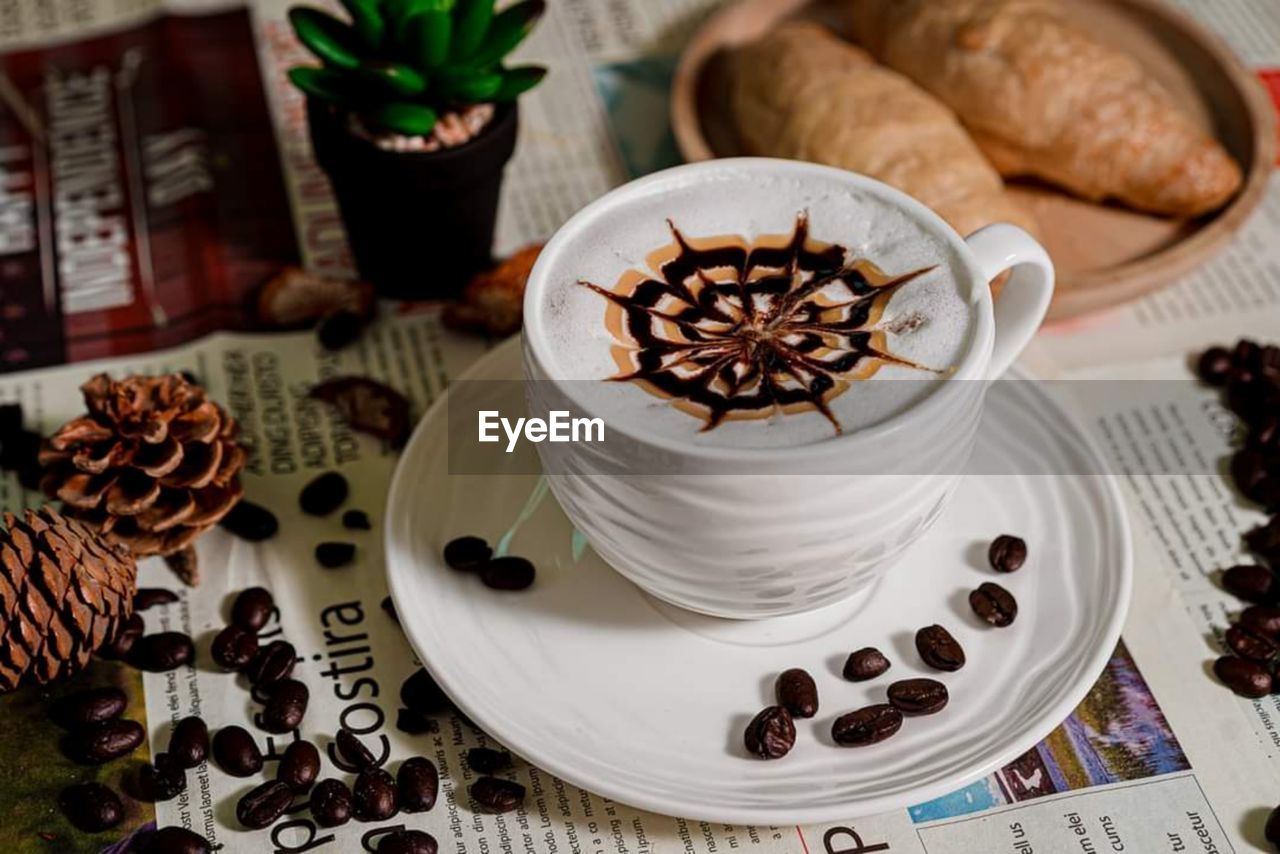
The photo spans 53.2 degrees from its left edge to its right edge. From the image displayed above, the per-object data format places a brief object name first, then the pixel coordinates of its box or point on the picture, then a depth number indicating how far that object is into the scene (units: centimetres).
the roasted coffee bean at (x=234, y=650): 75
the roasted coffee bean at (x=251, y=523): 83
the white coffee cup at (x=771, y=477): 58
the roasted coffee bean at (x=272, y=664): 74
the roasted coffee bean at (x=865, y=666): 70
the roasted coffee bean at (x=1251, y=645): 77
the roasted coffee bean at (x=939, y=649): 70
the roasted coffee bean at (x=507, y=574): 74
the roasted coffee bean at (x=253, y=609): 77
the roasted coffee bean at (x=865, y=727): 66
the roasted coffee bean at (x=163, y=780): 69
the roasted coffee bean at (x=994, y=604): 72
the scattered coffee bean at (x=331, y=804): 68
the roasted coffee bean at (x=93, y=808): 68
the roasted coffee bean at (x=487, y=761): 71
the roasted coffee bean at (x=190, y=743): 70
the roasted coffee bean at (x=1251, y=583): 80
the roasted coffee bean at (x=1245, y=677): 75
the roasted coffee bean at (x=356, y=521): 84
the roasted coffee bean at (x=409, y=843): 66
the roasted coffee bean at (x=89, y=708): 72
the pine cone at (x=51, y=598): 70
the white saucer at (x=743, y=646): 65
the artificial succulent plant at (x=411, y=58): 88
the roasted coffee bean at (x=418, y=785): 69
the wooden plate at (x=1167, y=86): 98
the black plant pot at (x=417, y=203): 91
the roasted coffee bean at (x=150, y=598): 79
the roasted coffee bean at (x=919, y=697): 67
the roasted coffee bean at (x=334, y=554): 81
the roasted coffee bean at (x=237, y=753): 70
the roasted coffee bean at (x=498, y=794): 69
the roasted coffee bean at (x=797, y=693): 67
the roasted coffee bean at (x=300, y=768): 69
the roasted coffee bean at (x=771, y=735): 65
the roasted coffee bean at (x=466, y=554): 75
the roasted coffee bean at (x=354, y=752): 71
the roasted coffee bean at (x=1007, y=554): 75
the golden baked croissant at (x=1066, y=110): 104
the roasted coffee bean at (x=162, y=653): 75
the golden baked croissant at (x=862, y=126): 98
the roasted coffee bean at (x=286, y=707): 72
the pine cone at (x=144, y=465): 78
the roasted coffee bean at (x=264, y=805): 68
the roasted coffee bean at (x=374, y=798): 68
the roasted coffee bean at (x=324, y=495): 85
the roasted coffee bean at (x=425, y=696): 73
